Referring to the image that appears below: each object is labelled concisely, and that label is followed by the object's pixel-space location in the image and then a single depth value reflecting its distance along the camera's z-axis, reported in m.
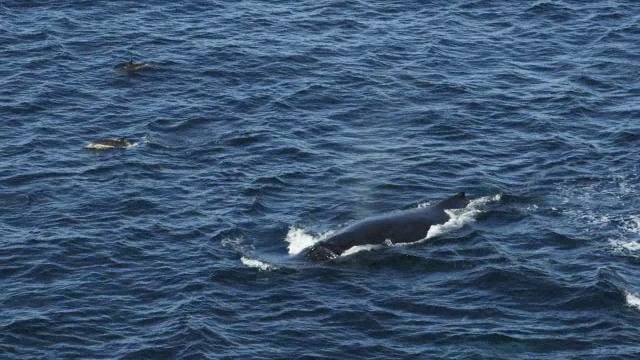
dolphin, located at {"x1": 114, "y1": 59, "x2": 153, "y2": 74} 77.12
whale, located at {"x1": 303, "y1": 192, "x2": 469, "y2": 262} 54.44
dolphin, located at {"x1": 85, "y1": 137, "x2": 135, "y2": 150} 66.44
